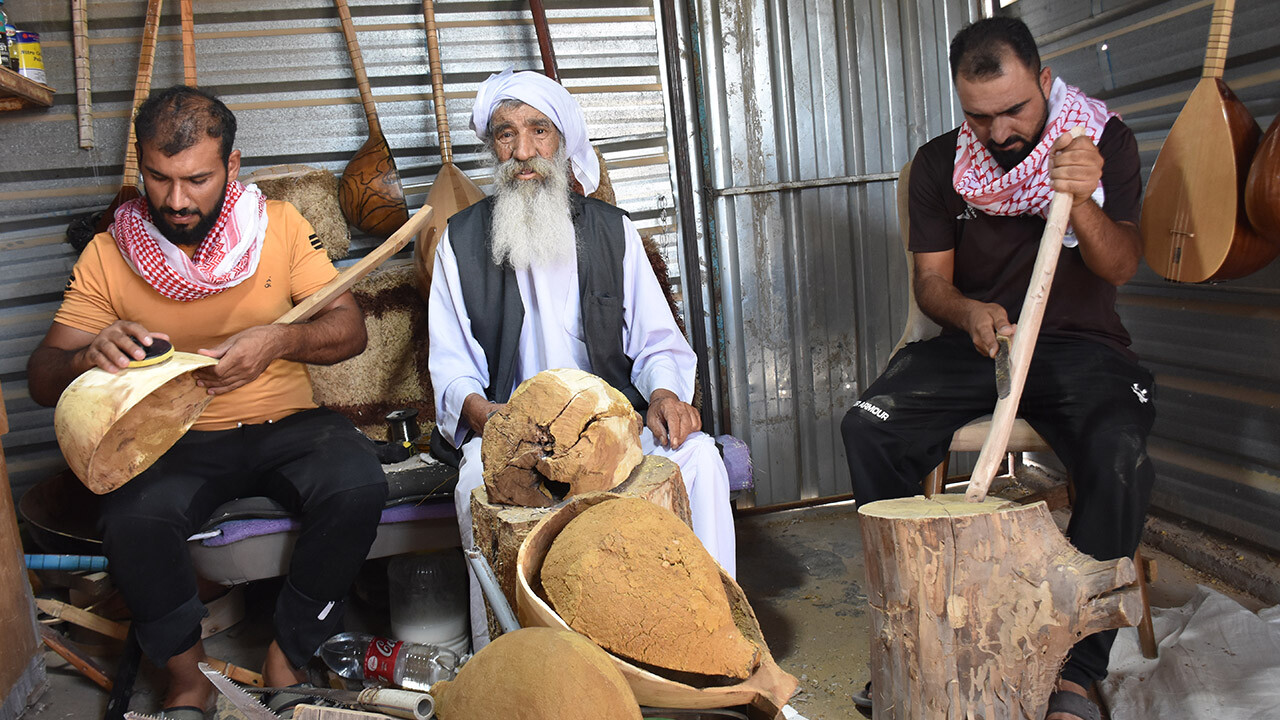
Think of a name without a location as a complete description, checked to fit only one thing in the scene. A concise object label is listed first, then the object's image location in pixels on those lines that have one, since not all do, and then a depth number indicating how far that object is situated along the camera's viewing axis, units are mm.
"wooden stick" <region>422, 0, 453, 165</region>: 3930
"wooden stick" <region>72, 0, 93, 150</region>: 3674
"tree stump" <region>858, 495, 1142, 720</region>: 2037
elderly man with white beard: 3100
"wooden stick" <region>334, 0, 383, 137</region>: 3857
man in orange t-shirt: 2676
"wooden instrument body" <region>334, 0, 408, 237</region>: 3785
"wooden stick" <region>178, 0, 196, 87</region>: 3705
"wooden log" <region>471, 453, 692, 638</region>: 1914
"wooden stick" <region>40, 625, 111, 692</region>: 3037
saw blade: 1513
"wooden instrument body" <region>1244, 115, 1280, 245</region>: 2559
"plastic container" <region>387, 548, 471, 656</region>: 3172
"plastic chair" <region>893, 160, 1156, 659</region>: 2764
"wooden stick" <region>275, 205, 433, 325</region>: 2877
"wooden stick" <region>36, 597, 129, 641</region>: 3049
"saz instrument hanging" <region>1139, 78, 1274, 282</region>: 2691
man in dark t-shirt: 2467
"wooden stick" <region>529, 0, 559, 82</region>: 3980
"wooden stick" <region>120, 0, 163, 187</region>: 3678
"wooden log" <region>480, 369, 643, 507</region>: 1985
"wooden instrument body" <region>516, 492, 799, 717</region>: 1353
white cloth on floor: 2430
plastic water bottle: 2707
